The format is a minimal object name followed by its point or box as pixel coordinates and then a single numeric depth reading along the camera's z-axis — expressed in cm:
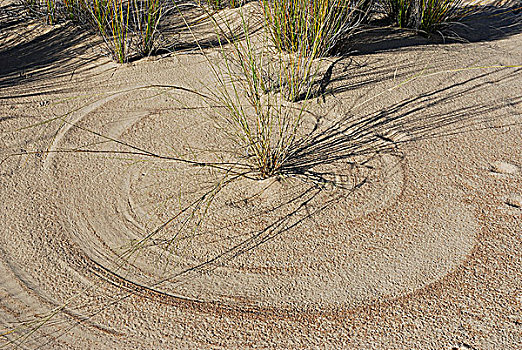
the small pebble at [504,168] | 223
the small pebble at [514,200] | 208
